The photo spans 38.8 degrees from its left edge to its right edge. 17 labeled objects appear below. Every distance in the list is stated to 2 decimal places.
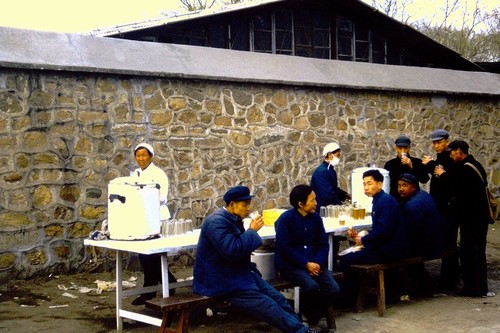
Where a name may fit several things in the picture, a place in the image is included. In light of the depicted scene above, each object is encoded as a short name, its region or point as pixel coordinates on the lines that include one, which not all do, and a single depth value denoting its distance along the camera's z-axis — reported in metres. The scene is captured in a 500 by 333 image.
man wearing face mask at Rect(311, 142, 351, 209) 8.79
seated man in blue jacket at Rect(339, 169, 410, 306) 7.15
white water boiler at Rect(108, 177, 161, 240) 6.20
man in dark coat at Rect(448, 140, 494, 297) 7.75
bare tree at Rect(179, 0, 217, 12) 23.05
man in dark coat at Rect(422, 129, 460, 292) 8.01
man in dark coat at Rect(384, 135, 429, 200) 8.97
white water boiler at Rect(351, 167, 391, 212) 8.97
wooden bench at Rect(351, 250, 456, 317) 7.10
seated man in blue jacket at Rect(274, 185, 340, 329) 6.41
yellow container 7.46
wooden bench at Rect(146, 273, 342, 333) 5.53
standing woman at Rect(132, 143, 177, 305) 7.07
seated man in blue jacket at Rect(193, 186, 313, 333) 5.53
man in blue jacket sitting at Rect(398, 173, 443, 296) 7.73
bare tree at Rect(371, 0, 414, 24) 27.51
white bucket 7.06
